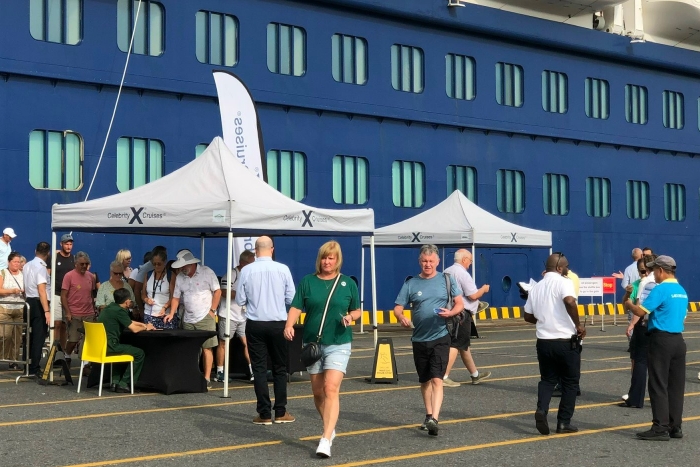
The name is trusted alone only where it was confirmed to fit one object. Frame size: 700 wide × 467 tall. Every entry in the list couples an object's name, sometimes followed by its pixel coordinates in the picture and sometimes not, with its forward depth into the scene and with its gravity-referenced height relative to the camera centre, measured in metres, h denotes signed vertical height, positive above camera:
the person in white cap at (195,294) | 14.80 -0.08
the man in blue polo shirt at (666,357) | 10.71 -0.65
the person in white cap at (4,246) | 18.86 +0.68
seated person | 14.09 -0.50
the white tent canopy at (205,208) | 14.62 +0.99
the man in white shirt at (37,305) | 15.85 -0.22
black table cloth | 14.16 -0.86
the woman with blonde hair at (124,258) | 15.62 +0.40
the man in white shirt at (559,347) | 10.98 -0.57
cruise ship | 25.39 +4.56
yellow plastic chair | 13.91 -0.72
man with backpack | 10.84 -0.32
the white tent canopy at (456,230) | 25.50 +1.20
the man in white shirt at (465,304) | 15.02 -0.24
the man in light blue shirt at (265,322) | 11.58 -0.34
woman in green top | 9.88 -0.25
